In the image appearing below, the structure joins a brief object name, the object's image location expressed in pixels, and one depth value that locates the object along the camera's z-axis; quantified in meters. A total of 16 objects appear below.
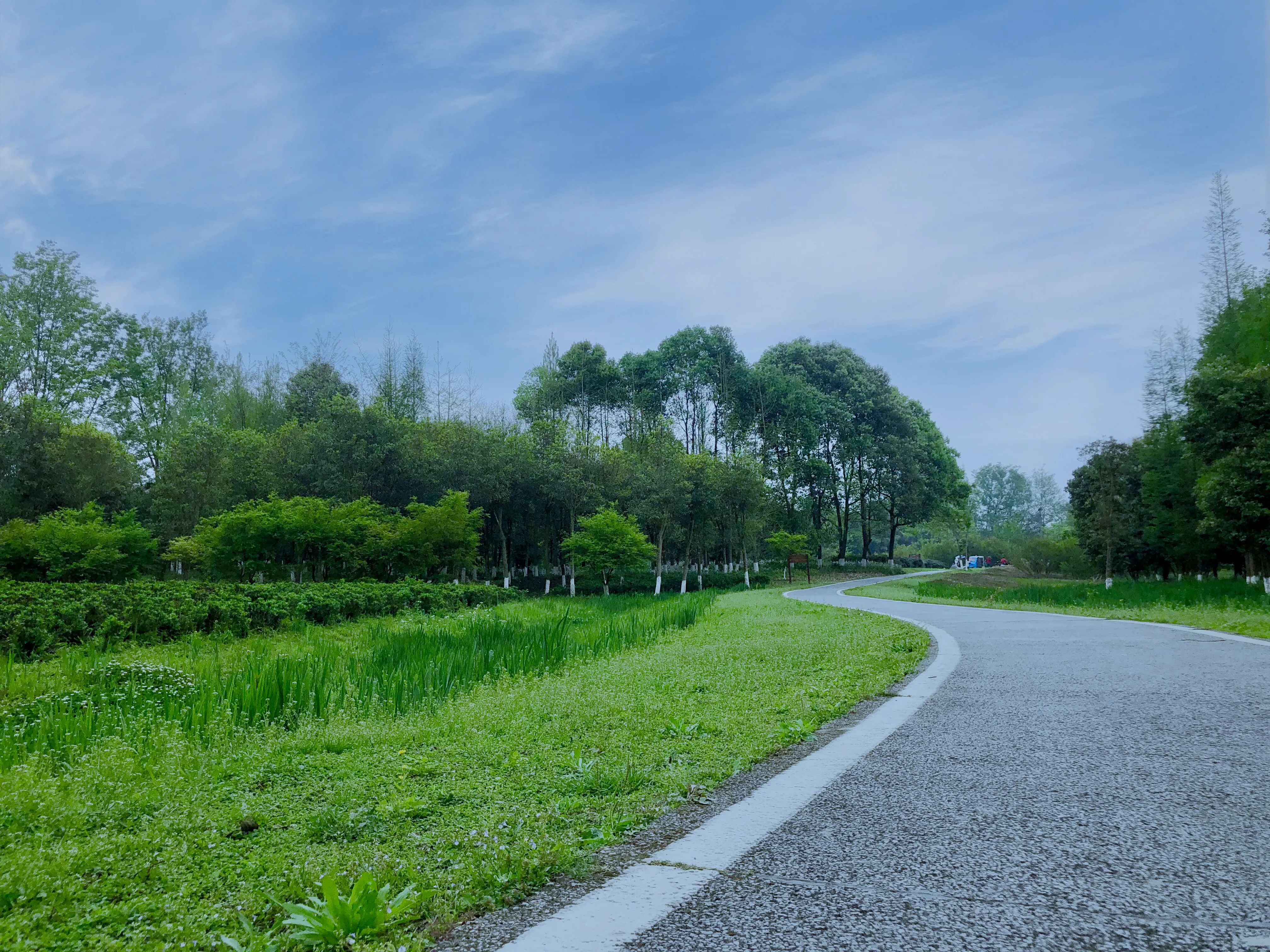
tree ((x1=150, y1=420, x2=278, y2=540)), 32.44
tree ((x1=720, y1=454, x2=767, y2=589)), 37.34
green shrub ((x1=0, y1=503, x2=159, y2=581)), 24.50
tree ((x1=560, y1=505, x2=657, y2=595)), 29.53
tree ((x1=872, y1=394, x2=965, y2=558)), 50.75
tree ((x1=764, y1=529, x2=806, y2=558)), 39.81
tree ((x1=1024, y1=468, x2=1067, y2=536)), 112.50
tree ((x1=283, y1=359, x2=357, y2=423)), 38.66
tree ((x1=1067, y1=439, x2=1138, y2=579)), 28.28
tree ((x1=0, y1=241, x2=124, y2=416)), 36.88
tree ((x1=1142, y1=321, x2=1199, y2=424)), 30.48
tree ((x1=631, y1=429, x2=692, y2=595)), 34.47
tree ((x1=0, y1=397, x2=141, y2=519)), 30.81
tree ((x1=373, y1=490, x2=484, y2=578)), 27.20
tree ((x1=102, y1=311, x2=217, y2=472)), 41.59
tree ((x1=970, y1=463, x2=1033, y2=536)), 111.12
